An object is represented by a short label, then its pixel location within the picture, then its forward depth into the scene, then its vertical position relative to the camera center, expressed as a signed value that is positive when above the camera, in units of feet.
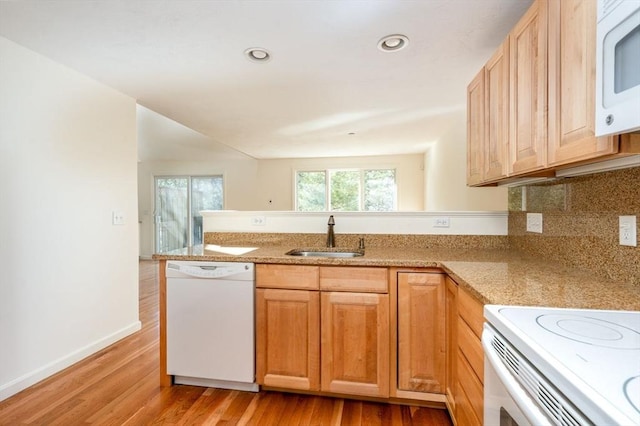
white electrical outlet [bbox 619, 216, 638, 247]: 3.93 -0.29
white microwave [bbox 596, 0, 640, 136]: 2.36 +1.12
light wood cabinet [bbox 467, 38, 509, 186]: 4.96 +1.52
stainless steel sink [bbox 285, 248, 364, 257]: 7.54 -1.05
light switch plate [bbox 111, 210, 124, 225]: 9.18 -0.21
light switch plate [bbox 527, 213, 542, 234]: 6.03 -0.27
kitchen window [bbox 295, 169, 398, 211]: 21.11 +1.32
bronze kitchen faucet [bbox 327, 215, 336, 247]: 7.82 -0.64
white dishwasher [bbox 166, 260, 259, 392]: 6.42 -2.34
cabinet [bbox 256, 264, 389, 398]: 6.02 -2.32
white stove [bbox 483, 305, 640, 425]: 1.82 -1.06
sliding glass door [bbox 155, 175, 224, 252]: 23.20 +0.28
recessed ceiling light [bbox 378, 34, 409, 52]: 6.29 +3.40
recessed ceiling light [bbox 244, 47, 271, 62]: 6.74 +3.40
